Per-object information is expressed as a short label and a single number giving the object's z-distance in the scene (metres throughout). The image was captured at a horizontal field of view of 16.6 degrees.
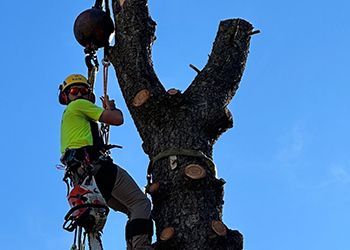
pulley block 9.17
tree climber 7.54
